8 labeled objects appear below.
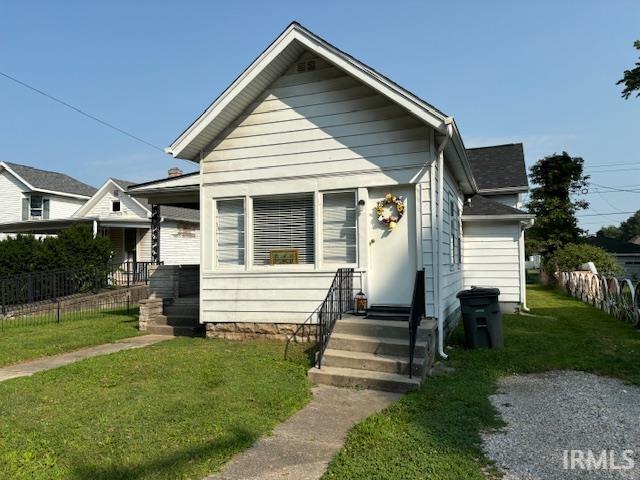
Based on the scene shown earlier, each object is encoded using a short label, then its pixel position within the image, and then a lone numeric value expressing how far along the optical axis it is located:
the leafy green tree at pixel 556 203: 27.38
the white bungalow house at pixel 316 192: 7.46
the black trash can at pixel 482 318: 7.50
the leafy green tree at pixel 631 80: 9.16
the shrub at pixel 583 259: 22.10
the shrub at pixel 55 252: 15.51
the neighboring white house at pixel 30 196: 25.19
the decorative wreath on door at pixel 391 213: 7.68
